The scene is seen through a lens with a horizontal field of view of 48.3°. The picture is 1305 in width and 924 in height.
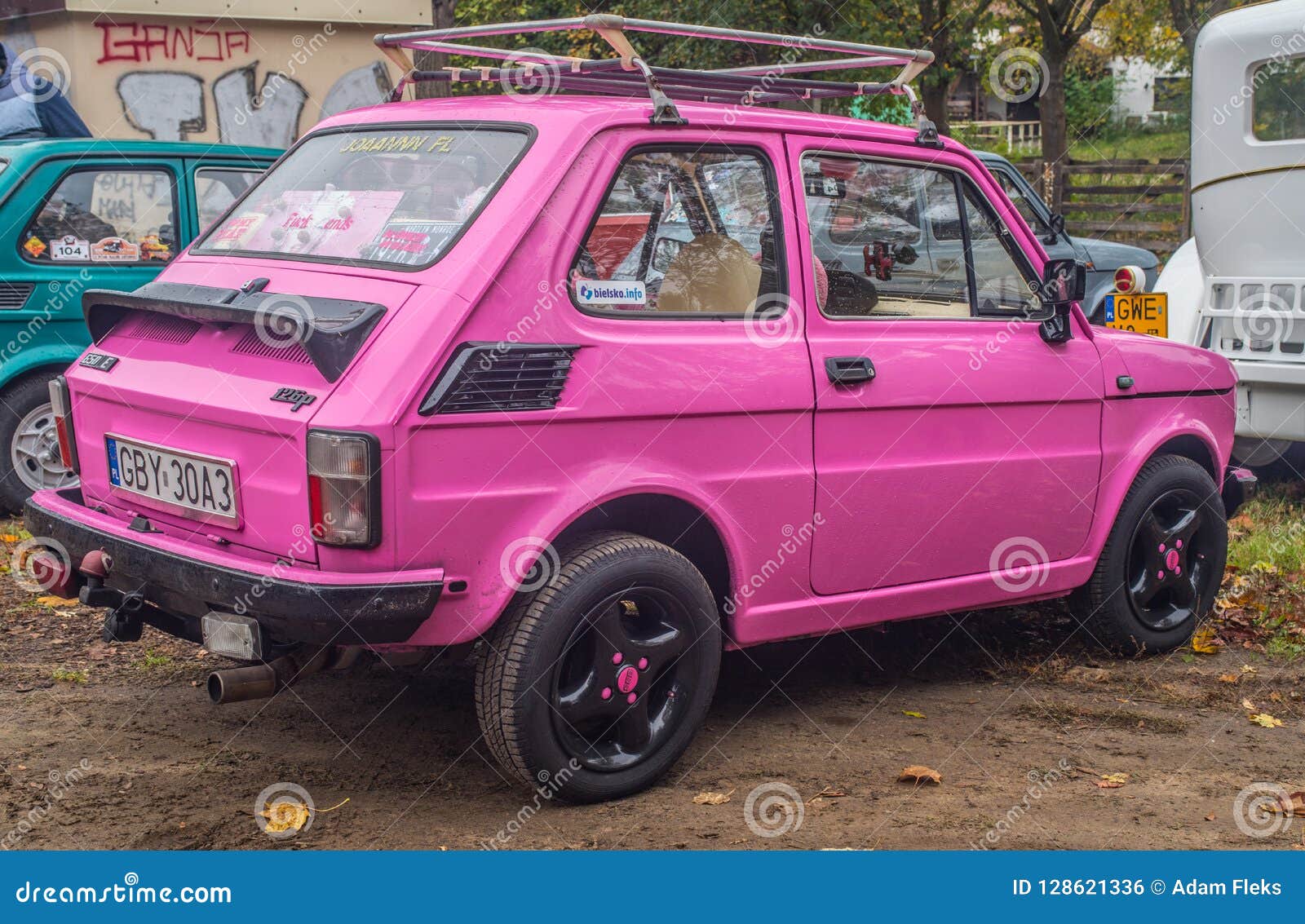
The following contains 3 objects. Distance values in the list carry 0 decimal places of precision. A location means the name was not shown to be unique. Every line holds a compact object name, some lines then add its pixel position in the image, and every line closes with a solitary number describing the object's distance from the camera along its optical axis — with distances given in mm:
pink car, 3674
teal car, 7363
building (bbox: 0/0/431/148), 11852
